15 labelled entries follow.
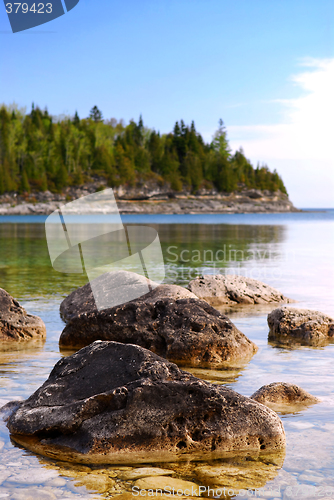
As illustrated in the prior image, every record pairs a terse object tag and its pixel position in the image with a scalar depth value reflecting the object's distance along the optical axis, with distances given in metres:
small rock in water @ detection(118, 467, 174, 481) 3.94
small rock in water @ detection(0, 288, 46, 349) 8.50
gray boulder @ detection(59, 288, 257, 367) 7.43
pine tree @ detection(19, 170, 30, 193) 132.82
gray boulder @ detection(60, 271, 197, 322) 9.58
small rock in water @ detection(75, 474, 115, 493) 3.77
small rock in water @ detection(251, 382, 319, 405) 5.45
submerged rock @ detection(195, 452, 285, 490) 3.88
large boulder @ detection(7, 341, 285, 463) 4.30
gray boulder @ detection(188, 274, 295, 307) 12.26
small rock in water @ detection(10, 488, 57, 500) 3.62
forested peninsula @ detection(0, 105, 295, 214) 140.12
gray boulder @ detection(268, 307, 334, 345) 8.77
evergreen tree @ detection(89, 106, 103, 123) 189.12
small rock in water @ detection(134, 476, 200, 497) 3.74
